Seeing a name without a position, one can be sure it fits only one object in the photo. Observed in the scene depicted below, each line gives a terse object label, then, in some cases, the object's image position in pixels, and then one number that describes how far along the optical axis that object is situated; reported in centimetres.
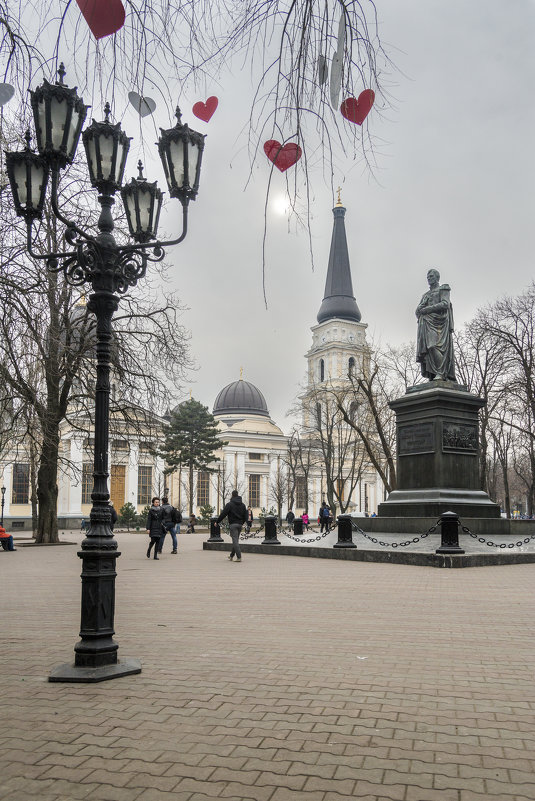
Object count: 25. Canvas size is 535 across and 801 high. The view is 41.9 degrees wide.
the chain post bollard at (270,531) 2170
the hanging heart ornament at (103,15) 344
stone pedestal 1794
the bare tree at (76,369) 1930
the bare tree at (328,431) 4751
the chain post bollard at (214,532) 2398
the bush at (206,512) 6439
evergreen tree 6512
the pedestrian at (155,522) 1986
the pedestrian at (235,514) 1705
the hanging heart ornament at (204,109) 402
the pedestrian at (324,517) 3903
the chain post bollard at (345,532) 1809
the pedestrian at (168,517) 2053
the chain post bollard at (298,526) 2834
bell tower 9431
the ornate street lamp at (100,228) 562
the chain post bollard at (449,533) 1421
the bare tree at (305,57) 329
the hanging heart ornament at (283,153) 368
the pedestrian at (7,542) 2502
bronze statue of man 1975
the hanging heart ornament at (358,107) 369
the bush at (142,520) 5569
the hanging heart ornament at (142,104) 381
